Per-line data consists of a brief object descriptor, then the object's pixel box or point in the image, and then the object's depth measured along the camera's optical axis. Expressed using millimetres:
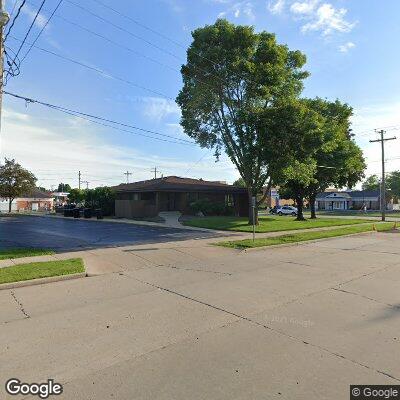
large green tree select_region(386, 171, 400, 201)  93469
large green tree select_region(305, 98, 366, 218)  34094
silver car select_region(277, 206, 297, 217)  54256
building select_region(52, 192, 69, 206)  107150
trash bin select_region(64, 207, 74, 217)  40769
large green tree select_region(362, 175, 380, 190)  124150
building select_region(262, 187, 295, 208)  74375
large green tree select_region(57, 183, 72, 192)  150688
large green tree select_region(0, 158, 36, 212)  50188
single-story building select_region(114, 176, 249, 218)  35406
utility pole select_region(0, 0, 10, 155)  10602
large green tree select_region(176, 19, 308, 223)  22875
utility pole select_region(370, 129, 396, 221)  38531
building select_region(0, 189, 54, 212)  75538
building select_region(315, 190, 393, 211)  86481
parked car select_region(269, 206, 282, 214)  56238
